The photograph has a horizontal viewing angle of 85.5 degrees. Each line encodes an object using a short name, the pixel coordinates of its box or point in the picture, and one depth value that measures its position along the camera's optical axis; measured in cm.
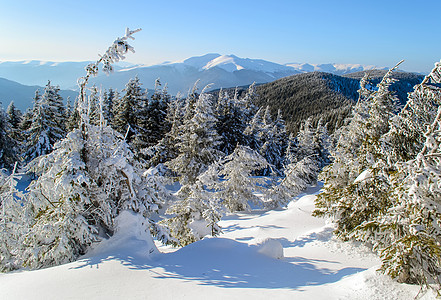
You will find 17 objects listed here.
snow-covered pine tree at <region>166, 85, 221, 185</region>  2102
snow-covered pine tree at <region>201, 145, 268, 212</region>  1878
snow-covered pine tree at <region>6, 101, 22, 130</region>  3709
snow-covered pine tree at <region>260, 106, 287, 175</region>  3728
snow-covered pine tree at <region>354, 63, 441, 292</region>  495
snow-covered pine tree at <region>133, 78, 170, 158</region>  3209
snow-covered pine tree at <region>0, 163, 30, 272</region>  819
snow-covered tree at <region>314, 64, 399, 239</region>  782
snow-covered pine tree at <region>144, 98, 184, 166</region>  2848
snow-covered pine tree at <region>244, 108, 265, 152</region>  3456
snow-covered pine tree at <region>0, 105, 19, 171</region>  2852
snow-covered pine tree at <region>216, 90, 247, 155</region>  3344
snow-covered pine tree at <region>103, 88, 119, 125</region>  3588
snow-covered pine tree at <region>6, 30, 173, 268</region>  745
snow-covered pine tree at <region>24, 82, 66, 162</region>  2544
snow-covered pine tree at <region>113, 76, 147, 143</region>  2972
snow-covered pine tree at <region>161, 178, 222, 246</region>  1291
